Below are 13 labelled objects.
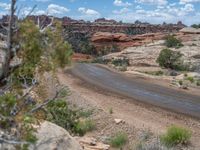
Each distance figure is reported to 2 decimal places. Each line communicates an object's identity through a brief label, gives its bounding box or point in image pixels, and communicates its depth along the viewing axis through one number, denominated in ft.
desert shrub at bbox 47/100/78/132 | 53.71
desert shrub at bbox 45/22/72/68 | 24.44
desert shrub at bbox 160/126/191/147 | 50.00
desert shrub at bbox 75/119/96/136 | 54.80
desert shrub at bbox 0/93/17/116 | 24.44
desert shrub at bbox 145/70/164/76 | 131.64
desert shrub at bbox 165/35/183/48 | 205.05
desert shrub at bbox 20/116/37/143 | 24.54
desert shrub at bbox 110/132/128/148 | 50.02
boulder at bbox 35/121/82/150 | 35.91
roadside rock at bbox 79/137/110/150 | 47.26
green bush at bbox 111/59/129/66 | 172.43
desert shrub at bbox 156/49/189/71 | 147.02
